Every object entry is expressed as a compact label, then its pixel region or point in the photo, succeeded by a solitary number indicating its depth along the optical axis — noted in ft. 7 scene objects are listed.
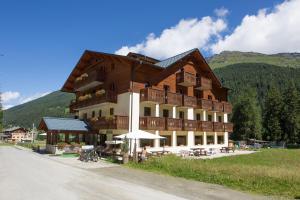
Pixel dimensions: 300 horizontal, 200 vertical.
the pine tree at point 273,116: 149.23
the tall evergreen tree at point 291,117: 144.23
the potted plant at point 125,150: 52.86
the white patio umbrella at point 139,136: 55.28
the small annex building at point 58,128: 72.80
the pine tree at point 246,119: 153.67
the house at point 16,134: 321.50
